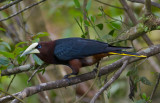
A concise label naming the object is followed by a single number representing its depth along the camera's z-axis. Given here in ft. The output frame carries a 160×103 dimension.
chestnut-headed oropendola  22.98
